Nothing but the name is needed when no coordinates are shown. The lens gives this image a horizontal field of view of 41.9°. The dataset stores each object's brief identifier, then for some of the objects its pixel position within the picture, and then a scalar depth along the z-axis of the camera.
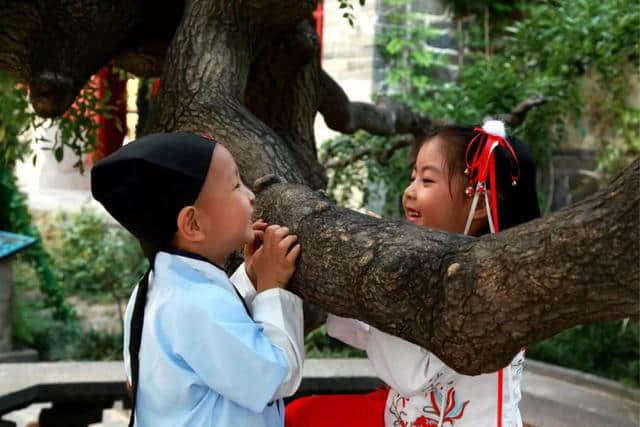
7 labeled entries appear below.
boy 1.47
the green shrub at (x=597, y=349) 5.75
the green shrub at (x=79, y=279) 6.59
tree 1.10
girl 1.75
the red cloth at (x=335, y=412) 1.86
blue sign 6.16
